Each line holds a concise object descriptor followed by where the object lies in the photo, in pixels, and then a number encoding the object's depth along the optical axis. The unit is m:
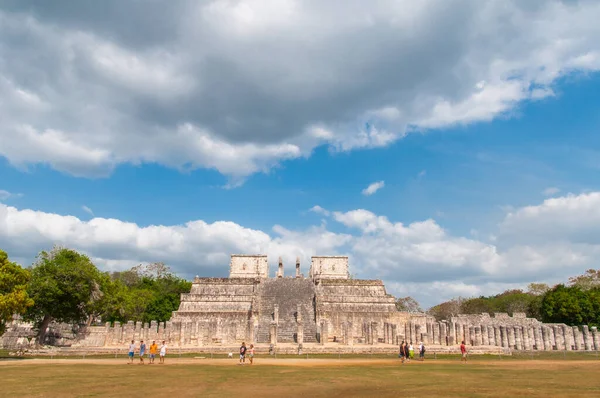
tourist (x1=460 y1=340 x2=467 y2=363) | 26.16
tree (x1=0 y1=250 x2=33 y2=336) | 23.67
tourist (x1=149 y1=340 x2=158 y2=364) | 23.75
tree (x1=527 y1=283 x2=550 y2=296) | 76.31
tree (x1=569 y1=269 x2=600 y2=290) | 64.56
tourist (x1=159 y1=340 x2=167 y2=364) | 23.78
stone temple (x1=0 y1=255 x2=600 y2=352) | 36.94
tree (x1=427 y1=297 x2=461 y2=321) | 76.81
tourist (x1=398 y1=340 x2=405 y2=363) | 23.82
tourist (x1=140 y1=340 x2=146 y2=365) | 23.05
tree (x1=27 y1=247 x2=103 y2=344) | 32.47
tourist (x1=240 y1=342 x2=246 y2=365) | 23.09
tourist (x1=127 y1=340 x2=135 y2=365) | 23.64
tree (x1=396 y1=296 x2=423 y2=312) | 80.75
